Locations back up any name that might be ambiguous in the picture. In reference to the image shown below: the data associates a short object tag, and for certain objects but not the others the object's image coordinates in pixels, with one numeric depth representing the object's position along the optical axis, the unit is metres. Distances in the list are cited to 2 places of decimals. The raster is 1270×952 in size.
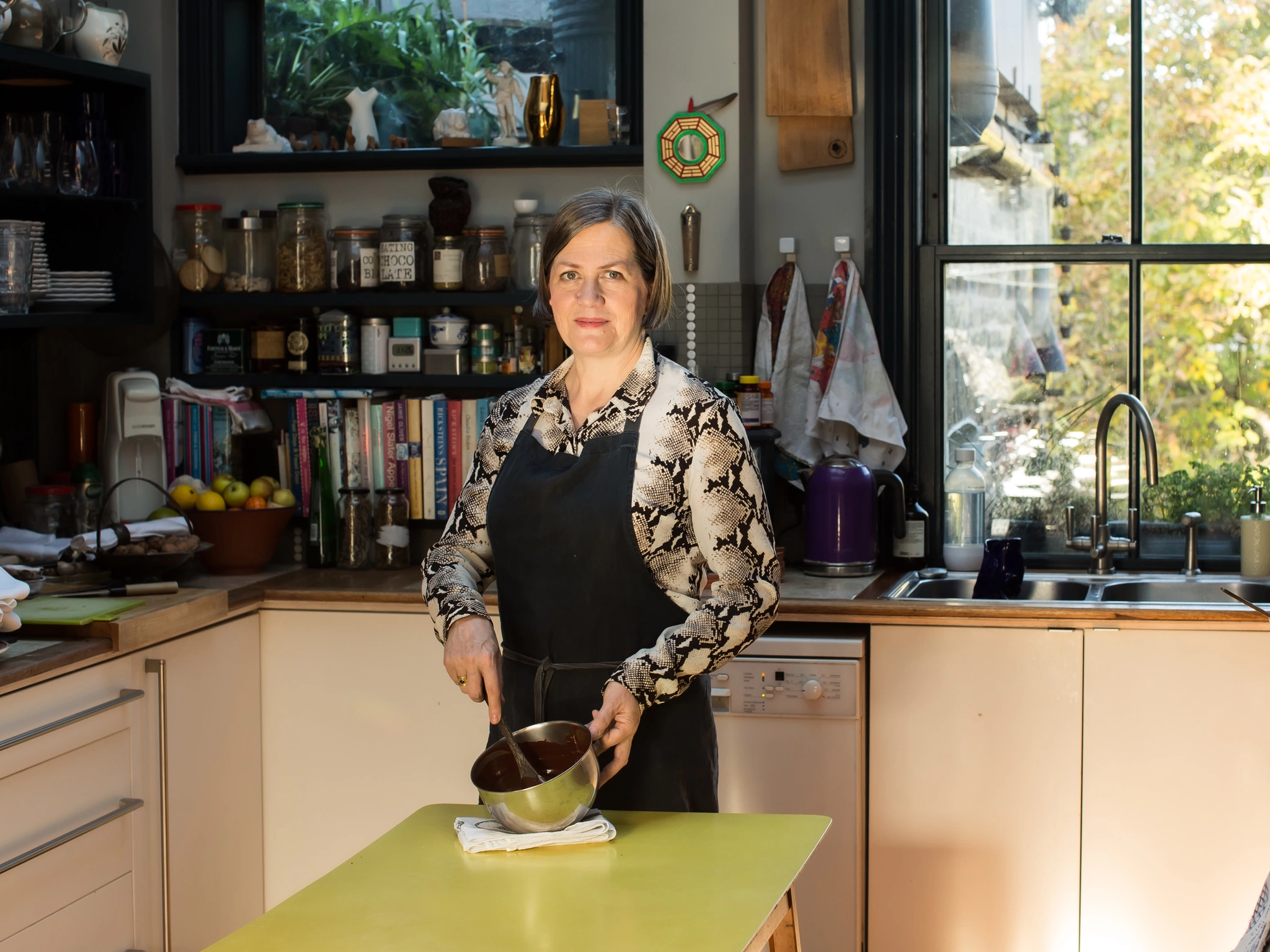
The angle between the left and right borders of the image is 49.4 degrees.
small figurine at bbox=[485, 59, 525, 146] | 3.46
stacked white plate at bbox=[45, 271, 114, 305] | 3.06
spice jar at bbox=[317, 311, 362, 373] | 3.45
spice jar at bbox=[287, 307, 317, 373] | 3.48
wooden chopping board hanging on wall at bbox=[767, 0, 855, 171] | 3.33
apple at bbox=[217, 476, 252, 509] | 3.20
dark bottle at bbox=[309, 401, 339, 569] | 3.35
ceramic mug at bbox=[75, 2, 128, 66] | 3.05
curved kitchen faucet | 3.21
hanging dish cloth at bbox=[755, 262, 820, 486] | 3.36
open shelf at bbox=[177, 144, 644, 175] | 3.35
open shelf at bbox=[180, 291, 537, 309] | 3.35
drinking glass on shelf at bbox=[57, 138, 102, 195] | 3.03
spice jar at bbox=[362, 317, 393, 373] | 3.46
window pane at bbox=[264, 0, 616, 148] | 3.49
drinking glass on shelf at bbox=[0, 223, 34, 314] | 2.82
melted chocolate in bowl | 1.65
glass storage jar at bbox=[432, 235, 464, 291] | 3.39
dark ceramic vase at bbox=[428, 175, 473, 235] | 3.38
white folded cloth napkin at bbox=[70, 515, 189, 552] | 2.86
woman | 1.87
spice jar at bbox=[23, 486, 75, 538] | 3.05
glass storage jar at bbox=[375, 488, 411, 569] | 3.31
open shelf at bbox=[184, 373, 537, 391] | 3.38
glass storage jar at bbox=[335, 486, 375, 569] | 3.30
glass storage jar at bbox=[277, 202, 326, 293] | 3.45
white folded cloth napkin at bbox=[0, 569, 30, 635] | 2.28
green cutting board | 2.49
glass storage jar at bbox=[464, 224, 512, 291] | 3.38
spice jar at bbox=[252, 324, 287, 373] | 3.49
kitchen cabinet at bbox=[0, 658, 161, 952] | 2.24
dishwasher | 2.74
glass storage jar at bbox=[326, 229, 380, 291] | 3.43
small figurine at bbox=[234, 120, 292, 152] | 3.49
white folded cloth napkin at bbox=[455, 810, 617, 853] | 1.59
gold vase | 3.35
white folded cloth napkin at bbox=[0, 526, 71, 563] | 2.88
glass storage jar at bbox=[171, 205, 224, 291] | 3.47
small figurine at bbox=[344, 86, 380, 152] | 3.50
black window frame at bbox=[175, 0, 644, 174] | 3.39
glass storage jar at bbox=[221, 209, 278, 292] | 3.48
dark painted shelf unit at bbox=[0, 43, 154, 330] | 3.11
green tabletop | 1.36
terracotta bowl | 3.15
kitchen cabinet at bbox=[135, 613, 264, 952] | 2.71
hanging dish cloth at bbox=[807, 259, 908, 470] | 3.28
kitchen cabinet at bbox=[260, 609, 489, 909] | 2.98
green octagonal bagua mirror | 3.25
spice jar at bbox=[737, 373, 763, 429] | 3.18
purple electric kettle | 3.17
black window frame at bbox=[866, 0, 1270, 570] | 3.32
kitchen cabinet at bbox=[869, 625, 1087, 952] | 2.73
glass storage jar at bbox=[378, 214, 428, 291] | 3.39
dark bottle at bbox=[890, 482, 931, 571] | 3.28
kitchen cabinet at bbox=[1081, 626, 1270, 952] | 2.67
